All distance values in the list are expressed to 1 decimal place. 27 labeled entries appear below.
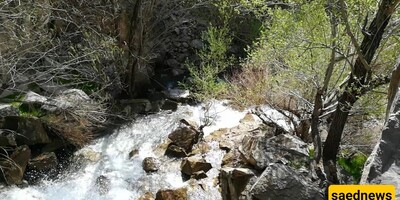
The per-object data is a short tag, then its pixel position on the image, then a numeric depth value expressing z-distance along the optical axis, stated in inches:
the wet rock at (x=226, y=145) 370.9
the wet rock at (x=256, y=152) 276.0
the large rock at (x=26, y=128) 317.4
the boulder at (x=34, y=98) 336.5
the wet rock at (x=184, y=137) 369.1
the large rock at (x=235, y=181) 265.3
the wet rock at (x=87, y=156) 347.1
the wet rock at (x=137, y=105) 441.2
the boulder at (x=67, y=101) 340.5
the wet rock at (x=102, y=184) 313.7
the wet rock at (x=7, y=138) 304.2
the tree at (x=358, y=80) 218.4
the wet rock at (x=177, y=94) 477.9
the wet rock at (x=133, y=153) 363.9
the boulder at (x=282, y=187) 232.4
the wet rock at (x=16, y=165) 297.7
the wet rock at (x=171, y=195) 291.0
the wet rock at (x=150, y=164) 341.1
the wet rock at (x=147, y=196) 302.3
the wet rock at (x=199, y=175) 324.5
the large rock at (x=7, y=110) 310.8
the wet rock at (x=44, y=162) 318.3
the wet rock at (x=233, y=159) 314.8
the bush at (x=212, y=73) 400.2
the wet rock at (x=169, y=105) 456.5
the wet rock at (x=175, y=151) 359.3
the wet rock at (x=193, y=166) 330.3
